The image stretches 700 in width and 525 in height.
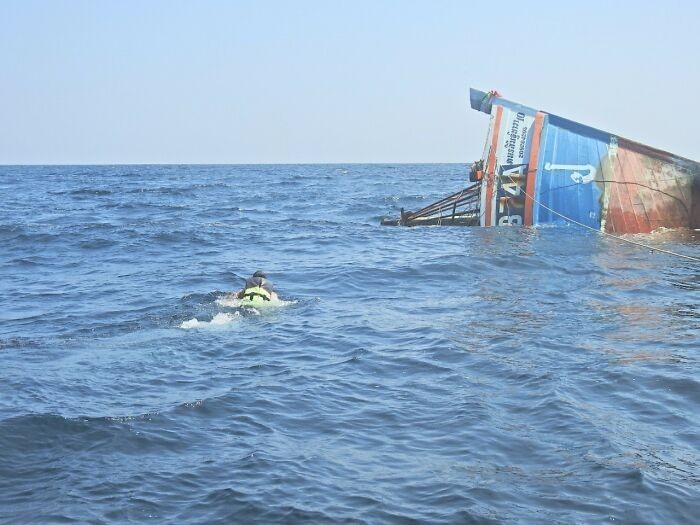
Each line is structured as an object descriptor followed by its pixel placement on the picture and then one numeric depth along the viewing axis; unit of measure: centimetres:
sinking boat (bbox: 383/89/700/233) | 2473
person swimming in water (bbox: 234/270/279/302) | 1530
